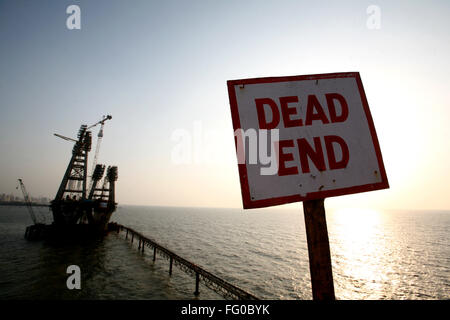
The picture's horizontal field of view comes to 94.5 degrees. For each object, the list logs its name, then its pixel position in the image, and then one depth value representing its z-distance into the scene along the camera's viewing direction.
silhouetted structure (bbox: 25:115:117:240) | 39.78
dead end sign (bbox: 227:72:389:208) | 2.01
